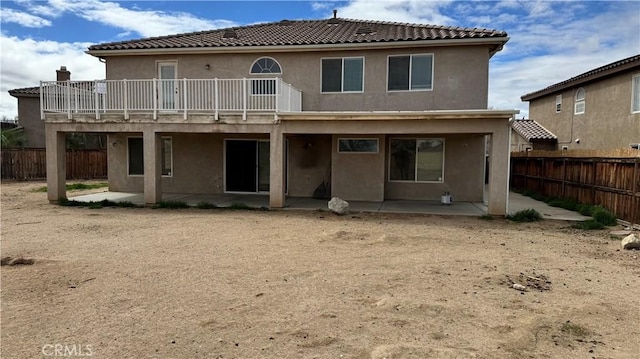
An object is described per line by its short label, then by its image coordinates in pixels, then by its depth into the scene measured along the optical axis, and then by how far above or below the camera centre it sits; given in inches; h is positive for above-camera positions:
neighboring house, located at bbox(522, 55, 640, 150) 659.4 +94.4
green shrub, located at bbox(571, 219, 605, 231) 445.4 -71.1
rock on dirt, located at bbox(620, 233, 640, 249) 349.7 -69.3
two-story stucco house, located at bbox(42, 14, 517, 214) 550.9 +52.4
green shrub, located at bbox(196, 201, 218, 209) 559.2 -67.8
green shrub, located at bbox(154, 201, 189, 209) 562.3 -67.4
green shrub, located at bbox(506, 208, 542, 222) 490.3 -68.6
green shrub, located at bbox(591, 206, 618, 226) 462.9 -64.8
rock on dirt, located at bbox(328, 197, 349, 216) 509.7 -61.4
